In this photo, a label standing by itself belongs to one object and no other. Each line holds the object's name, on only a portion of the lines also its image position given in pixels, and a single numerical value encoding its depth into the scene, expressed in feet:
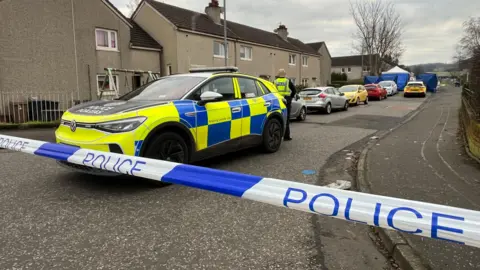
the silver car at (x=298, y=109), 43.80
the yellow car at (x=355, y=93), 69.31
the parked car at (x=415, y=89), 95.04
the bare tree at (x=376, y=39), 161.17
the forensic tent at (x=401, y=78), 129.80
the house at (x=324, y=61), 142.92
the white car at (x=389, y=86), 101.49
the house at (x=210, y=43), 70.23
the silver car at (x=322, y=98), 52.54
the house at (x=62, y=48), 48.06
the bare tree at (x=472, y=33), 145.13
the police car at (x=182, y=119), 14.16
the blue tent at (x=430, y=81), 127.24
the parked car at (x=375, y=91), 84.89
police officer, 28.45
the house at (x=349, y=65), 265.13
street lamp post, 56.49
